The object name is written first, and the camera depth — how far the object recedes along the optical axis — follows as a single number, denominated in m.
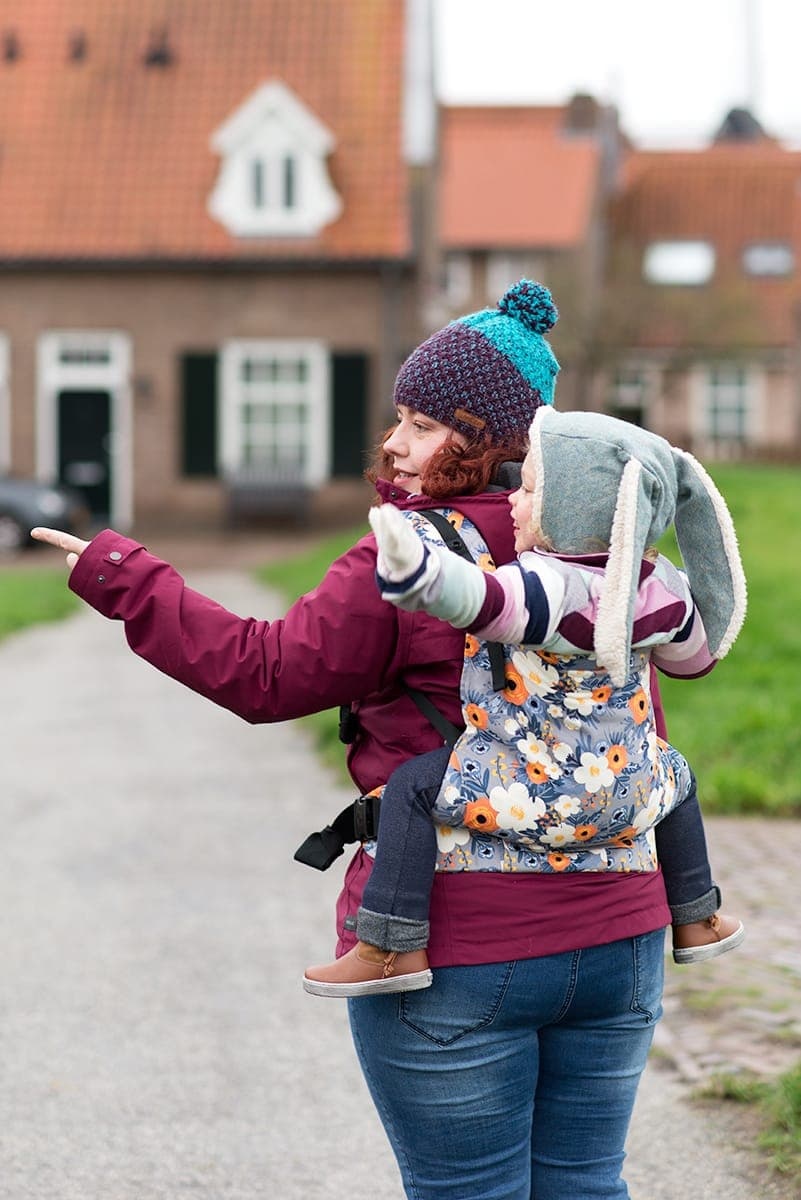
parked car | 23.81
